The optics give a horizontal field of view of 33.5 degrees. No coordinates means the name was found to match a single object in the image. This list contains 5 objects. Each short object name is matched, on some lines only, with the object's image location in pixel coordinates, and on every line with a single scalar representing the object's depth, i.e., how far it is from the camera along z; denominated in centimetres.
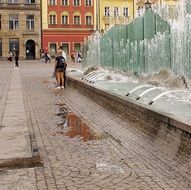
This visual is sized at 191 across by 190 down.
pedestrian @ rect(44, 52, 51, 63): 3918
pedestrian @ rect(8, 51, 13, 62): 4234
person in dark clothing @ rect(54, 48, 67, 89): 1314
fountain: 790
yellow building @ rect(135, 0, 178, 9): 4786
